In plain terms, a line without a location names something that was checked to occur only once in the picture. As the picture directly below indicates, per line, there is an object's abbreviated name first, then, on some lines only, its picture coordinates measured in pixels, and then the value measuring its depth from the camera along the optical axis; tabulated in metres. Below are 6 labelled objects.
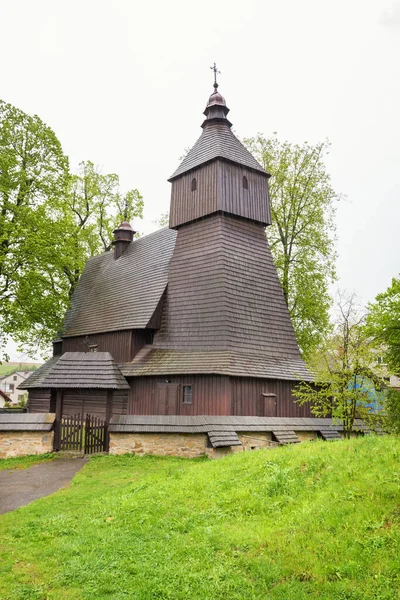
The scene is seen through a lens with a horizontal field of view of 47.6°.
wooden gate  14.85
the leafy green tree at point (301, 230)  26.12
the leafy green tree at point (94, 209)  29.78
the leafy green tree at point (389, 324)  15.16
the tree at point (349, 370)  13.91
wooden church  16.88
